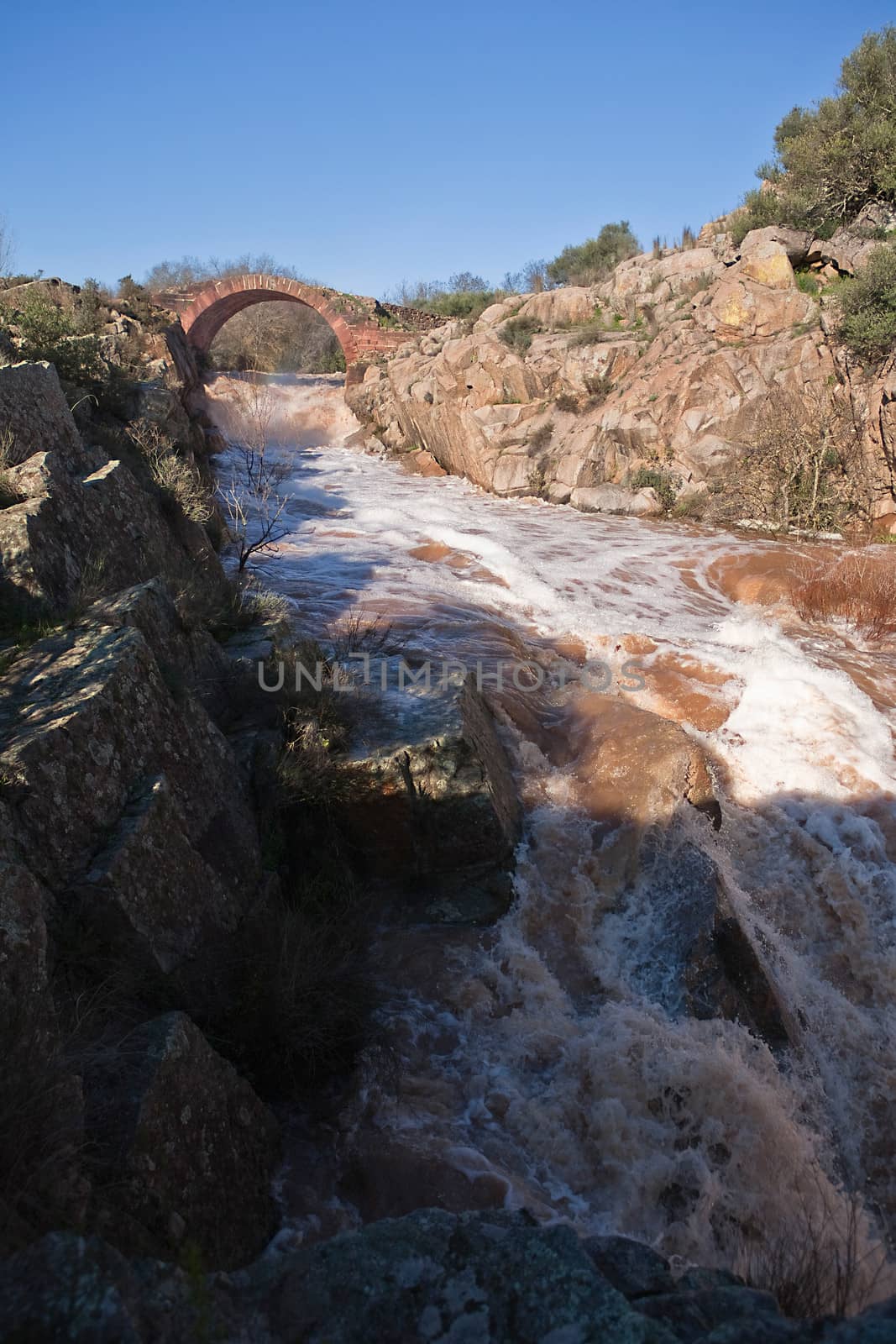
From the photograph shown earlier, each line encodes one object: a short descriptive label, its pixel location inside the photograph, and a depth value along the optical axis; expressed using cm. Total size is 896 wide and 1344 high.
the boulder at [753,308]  1577
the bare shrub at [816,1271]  215
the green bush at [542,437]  1820
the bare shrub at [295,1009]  350
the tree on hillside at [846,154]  1661
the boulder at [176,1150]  236
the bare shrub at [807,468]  1397
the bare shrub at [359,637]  709
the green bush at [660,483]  1560
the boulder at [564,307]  2077
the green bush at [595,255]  2636
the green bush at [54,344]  988
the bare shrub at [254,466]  1146
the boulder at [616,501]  1562
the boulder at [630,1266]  195
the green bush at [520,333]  2005
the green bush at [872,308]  1372
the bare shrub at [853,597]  905
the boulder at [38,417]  605
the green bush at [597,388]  1795
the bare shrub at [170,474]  790
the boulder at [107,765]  321
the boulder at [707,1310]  169
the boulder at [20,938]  252
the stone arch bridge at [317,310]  2455
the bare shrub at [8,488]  517
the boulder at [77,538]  469
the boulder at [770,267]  1623
